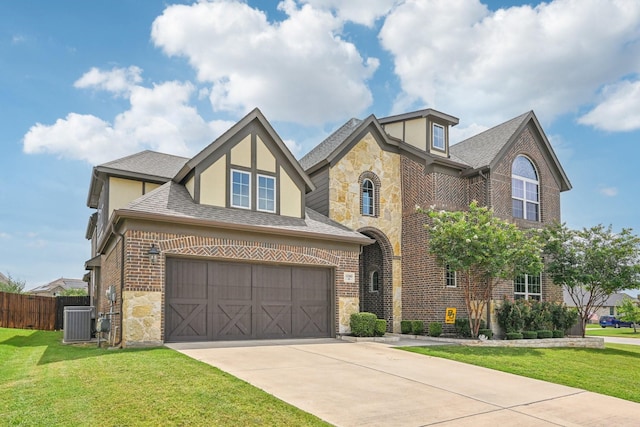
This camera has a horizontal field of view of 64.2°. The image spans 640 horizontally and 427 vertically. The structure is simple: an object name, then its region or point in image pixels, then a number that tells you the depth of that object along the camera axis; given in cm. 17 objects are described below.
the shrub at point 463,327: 1827
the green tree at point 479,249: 1655
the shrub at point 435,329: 1820
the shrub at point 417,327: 1894
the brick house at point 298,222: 1346
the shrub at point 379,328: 1633
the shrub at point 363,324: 1596
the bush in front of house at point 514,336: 1812
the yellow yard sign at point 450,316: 1850
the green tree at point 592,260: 1920
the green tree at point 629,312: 3984
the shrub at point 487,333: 1773
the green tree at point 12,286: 4361
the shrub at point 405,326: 1945
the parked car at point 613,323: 4885
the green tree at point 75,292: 4984
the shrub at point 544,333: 1921
